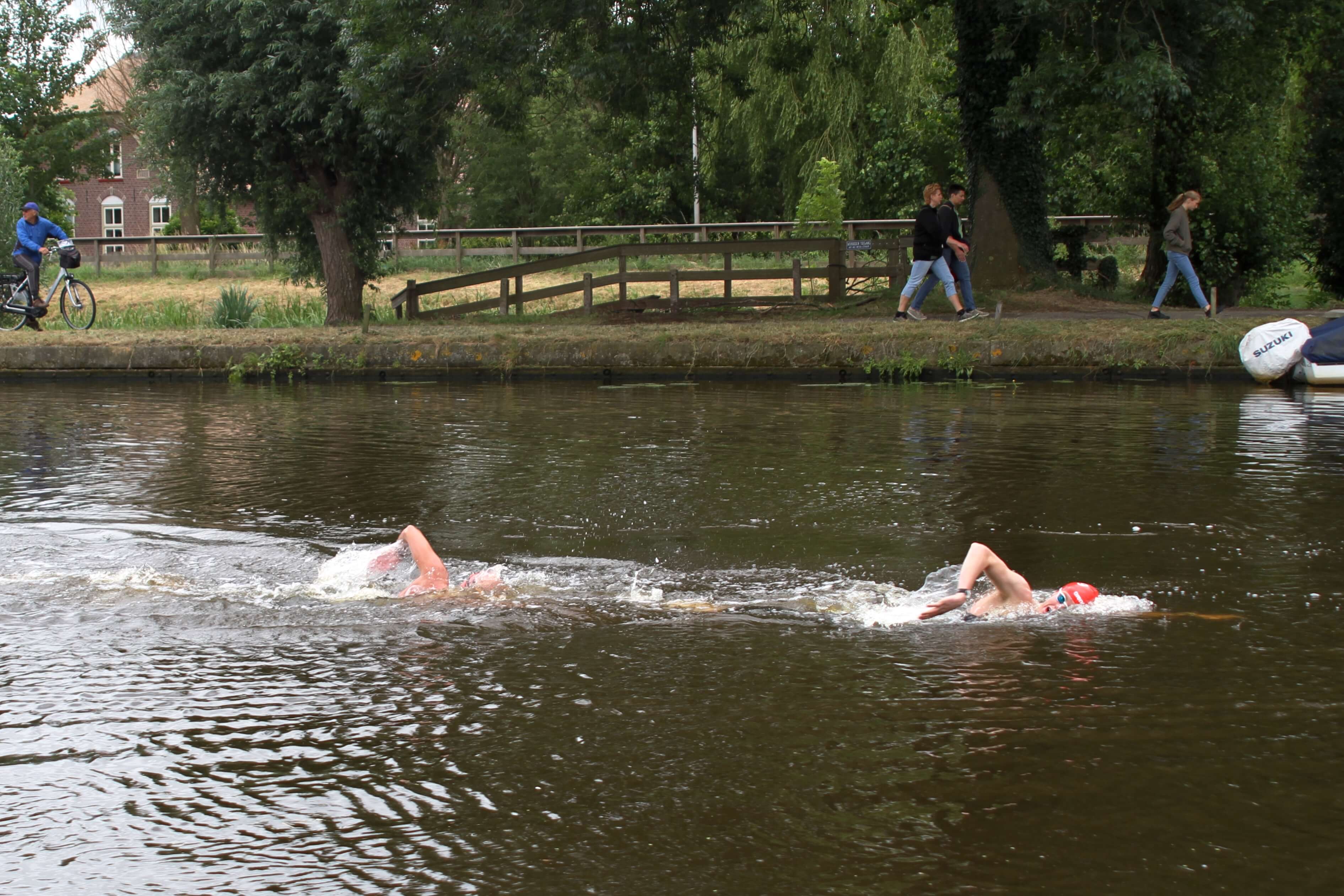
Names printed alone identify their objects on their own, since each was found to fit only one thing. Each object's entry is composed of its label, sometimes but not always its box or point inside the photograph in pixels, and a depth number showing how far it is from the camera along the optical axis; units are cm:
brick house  7044
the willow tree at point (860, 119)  3466
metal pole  2172
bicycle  2000
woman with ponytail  1842
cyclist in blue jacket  1945
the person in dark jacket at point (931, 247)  1828
